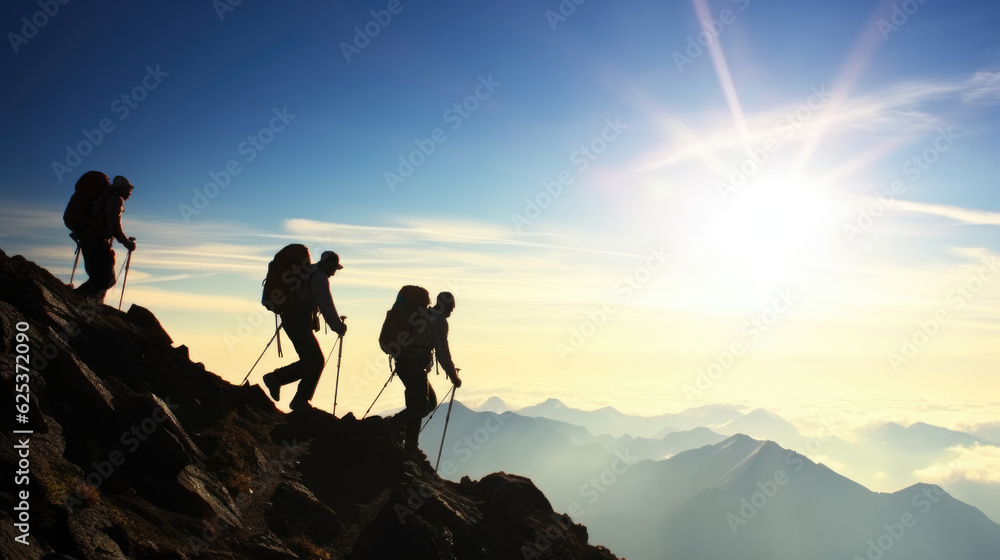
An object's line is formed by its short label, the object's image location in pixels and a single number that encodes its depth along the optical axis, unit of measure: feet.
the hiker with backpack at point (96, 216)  47.70
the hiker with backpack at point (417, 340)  49.24
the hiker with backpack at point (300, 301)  45.68
